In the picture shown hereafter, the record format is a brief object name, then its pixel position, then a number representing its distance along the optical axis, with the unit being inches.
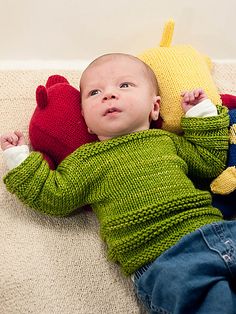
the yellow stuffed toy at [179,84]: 49.2
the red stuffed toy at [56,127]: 48.1
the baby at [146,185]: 39.0
